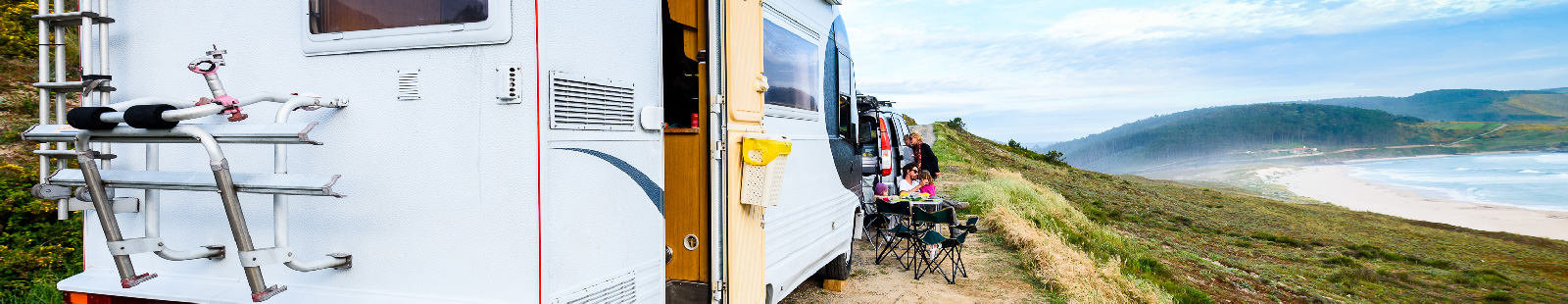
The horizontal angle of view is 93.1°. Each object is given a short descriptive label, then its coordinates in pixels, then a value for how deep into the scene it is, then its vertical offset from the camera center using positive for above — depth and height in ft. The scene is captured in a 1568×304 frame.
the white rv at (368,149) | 7.59 +0.06
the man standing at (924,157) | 35.86 -0.40
